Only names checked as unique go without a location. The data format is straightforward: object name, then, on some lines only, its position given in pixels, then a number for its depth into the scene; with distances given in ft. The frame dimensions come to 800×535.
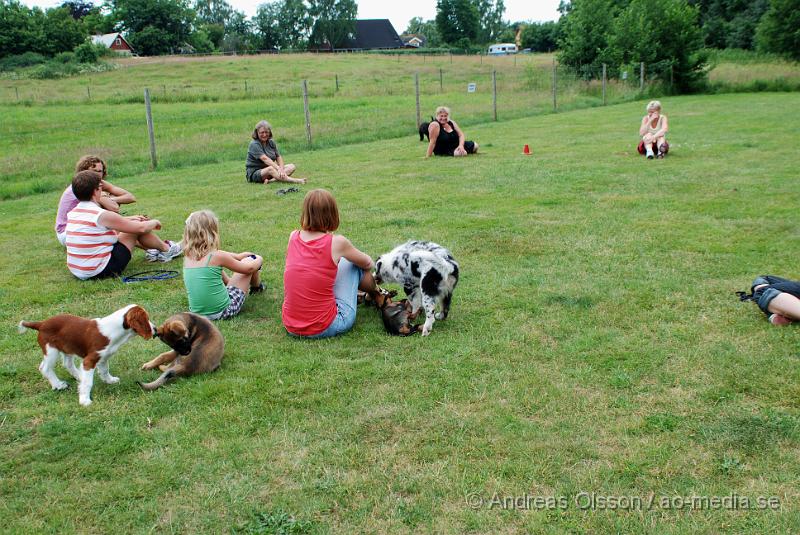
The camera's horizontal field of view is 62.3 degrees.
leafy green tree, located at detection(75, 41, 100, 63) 206.28
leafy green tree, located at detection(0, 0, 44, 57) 207.80
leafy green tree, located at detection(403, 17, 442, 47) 391.45
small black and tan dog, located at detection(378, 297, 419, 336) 17.33
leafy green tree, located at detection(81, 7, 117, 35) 298.97
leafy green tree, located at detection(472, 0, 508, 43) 367.66
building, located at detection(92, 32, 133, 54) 266.77
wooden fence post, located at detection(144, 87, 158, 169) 49.62
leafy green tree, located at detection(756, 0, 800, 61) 113.60
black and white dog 16.97
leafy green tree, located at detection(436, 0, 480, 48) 321.93
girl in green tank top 17.61
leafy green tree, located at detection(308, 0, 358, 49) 336.08
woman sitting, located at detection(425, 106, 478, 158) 48.56
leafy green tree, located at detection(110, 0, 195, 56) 281.95
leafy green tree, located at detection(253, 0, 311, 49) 336.08
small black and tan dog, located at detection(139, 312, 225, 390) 14.47
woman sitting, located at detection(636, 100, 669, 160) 43.18
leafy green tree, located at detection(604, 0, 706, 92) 109.60
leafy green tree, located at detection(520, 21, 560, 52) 306.98
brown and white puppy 13.87
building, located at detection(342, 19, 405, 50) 370.94
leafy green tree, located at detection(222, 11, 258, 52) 330.16
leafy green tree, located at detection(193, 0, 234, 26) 379.55
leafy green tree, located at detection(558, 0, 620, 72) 123.44
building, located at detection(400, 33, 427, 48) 407.73
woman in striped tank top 22.02
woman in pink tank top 16.89
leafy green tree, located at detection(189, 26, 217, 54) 294.25
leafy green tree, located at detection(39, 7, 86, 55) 218.79
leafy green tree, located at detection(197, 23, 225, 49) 329.19
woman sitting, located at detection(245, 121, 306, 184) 40.96
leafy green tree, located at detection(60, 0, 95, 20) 348.38
